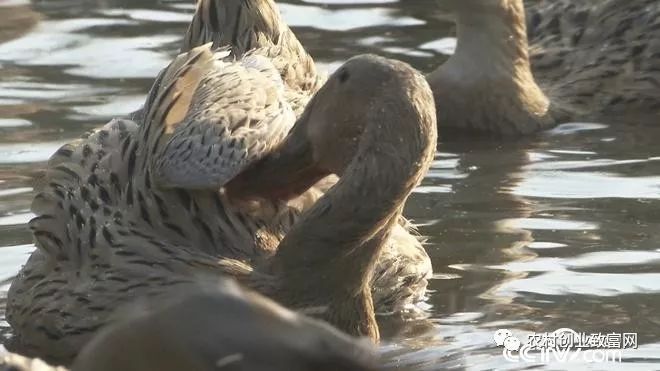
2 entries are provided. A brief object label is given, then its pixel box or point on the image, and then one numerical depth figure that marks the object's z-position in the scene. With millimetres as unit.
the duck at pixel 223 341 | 7277
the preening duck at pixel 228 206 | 14336
